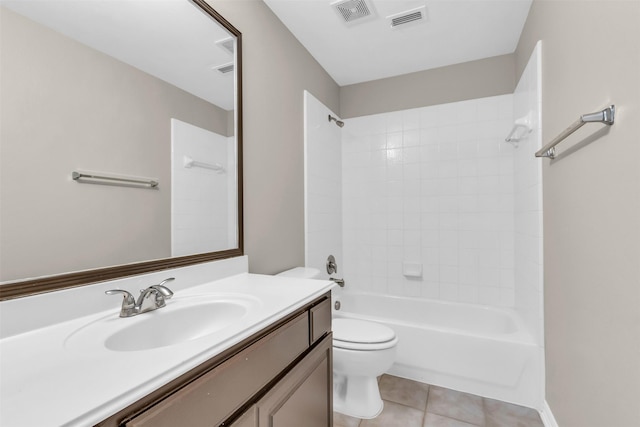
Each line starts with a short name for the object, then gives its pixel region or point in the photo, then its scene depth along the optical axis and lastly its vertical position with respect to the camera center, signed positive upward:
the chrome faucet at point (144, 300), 0.90 -0.26
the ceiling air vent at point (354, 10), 1.77 +1.25
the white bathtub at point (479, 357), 1.74 -0.89
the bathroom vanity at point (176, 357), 0.51 -0.30
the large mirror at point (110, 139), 0.78 +0.25
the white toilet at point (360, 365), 1.62 -0.83
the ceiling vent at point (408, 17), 1.86 +1.25
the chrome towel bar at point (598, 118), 0.92 +0.30
